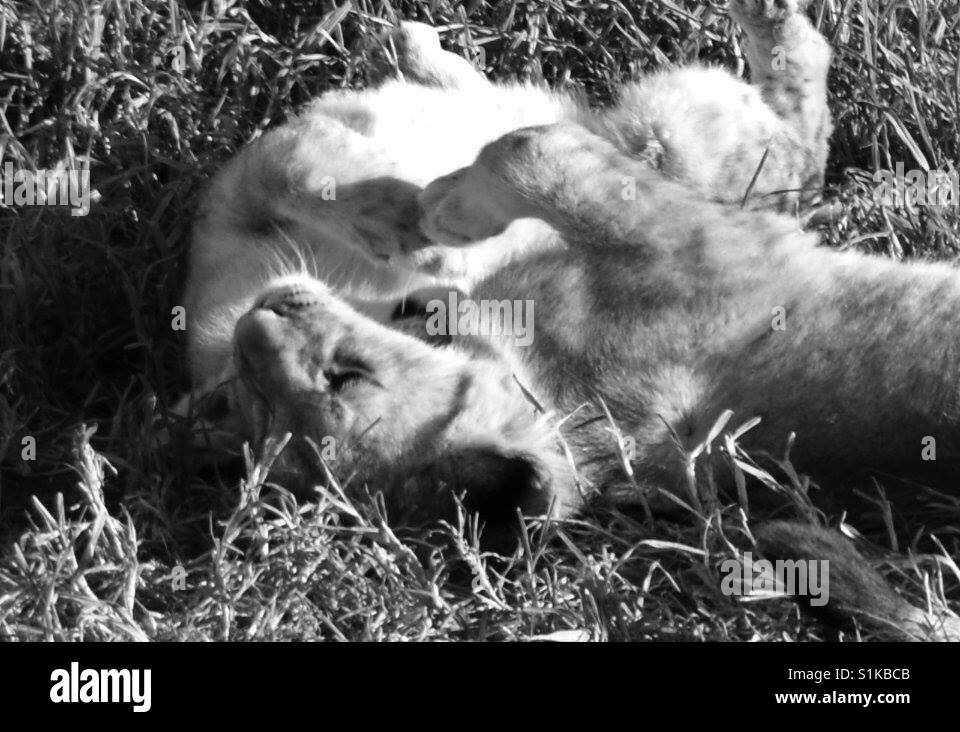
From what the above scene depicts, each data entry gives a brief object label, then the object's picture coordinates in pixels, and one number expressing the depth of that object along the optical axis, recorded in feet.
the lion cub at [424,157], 14.49
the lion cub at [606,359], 12.55
